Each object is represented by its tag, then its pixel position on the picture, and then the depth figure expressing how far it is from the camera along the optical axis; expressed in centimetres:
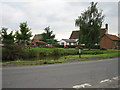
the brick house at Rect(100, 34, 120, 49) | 4702
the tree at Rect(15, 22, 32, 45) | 3994
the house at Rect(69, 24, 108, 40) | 6941
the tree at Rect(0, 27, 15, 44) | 3894
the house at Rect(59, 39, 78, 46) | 6791
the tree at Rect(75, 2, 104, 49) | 3284
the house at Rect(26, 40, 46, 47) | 3862
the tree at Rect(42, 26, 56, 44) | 6832
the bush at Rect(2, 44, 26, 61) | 1852
